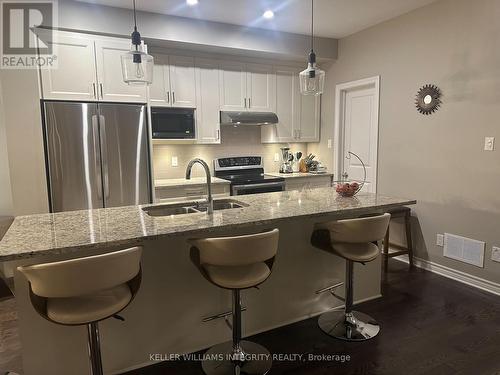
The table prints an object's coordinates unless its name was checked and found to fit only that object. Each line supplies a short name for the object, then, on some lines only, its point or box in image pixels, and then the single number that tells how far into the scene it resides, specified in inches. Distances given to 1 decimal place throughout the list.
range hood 167.9
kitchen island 69.9
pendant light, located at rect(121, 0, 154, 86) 83.0
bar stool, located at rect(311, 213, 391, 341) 87.6
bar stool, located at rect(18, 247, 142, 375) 55.1
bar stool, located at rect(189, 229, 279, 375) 70.1
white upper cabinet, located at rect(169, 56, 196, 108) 156.3
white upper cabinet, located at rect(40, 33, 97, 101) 122.7
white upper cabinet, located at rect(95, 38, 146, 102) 129.8
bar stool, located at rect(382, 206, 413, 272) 141.1
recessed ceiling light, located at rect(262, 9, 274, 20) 140.3
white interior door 165.1
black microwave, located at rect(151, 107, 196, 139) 150.7
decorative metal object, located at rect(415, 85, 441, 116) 134.3
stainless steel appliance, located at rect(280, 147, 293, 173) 195.8
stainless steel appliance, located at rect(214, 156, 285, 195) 164.4
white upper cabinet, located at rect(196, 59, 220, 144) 163.2
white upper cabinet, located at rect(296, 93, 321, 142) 194.1
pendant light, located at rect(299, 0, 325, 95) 98.1
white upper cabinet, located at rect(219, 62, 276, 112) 170.1
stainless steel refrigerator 123.0
